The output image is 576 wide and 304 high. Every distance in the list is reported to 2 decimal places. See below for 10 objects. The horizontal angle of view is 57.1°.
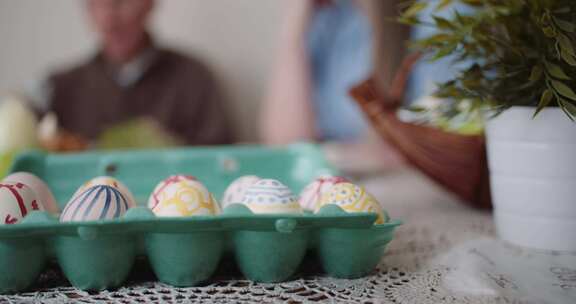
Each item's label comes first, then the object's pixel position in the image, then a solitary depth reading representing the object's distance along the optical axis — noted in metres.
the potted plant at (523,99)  0.49
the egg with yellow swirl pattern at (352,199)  0.46
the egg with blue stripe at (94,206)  0.41
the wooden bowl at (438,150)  0.65
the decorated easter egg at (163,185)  0.46
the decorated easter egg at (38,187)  0.47
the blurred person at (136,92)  1.49
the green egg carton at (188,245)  0.40
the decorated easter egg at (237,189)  0.49
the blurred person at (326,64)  1.29
